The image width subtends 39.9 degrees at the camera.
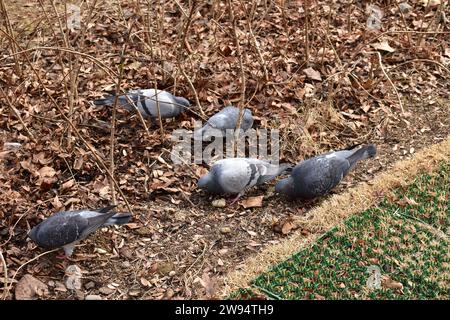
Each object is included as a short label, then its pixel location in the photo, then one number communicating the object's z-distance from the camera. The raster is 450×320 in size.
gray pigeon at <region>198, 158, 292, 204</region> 4.13
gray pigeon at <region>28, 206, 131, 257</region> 3.60
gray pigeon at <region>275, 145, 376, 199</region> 4.11
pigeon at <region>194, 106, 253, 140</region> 4.62
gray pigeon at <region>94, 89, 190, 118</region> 4.70
